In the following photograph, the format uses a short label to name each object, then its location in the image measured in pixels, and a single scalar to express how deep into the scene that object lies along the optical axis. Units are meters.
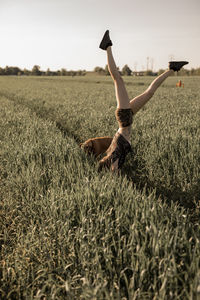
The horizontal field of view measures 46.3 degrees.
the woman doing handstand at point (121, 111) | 3.30
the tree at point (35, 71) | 127.57
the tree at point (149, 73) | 96.66
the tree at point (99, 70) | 102.84
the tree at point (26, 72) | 131.23
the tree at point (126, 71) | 95.25
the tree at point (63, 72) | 117.51
